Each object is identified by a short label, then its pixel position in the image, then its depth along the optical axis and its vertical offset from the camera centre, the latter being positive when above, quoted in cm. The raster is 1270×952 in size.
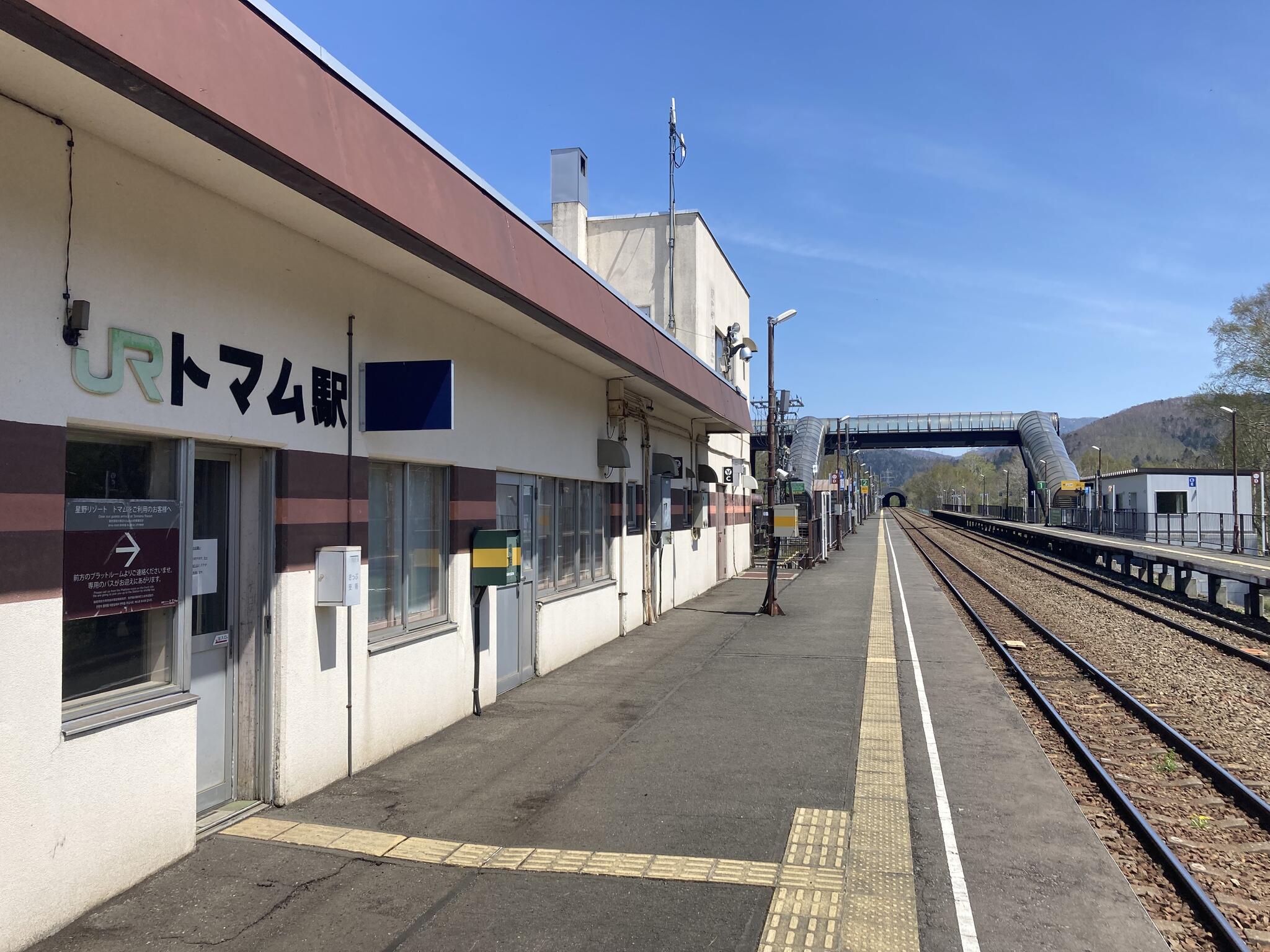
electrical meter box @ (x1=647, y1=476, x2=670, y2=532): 1536 -17
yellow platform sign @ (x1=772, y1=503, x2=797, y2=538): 1712 -45
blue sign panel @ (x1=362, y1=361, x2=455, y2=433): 653 +75
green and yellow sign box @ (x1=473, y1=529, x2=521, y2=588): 849 -58
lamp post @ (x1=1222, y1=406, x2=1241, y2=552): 3281 +36
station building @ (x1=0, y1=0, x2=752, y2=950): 399 +49
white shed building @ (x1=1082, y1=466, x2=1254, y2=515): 4519 +32
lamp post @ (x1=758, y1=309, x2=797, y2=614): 1619 +55
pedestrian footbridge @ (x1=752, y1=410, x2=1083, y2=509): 7062 +600
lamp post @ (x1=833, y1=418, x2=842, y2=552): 4169 -144
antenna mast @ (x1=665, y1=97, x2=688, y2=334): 2112 +635
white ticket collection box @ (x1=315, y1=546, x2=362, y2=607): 608 -54
